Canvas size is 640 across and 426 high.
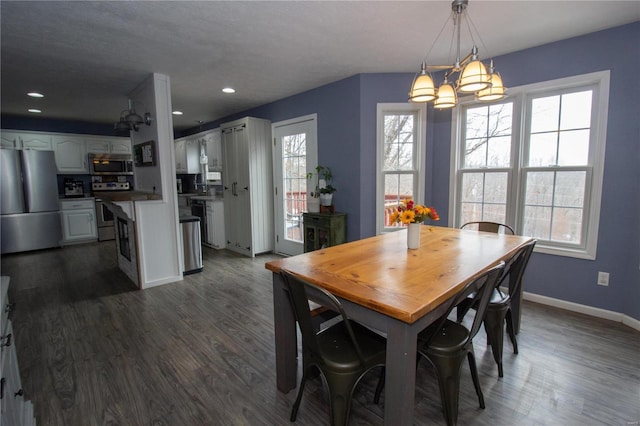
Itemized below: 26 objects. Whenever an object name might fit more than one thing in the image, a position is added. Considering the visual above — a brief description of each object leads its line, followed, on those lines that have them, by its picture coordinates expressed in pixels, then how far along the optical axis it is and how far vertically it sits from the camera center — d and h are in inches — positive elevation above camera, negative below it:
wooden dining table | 49.6 -19.8
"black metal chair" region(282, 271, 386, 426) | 55.0 -32.8
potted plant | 157.9 -3.4
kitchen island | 135.1 -22.2
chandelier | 68.6 +22.4
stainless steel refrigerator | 201.6 -11.8
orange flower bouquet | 82.4 -9.5
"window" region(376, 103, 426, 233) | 146.4 +10.3
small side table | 151.2 -25.0
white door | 175.5 +3.2
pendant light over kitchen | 147.0 +29.4
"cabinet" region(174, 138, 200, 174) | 257.9 +21.1
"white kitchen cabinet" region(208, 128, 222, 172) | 227.0 +24.1
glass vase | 85.5 -15.9
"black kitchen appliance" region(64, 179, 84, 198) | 239.9 -4.2
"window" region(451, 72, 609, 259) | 108.4 +6.1
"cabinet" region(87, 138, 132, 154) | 249.8 +30.5
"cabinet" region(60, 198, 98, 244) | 230.7 -28.8
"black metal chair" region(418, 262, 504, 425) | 58.4 -33.7
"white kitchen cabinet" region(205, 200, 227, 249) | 219.3 -29.8
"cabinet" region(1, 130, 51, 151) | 218.4 +31.0
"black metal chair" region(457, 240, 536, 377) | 77.5 -32.7
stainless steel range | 244.1 -27.4
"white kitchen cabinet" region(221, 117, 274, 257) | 190.5 -0.9
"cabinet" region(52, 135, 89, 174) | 236.2 +22.7
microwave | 250.1 +15.1
